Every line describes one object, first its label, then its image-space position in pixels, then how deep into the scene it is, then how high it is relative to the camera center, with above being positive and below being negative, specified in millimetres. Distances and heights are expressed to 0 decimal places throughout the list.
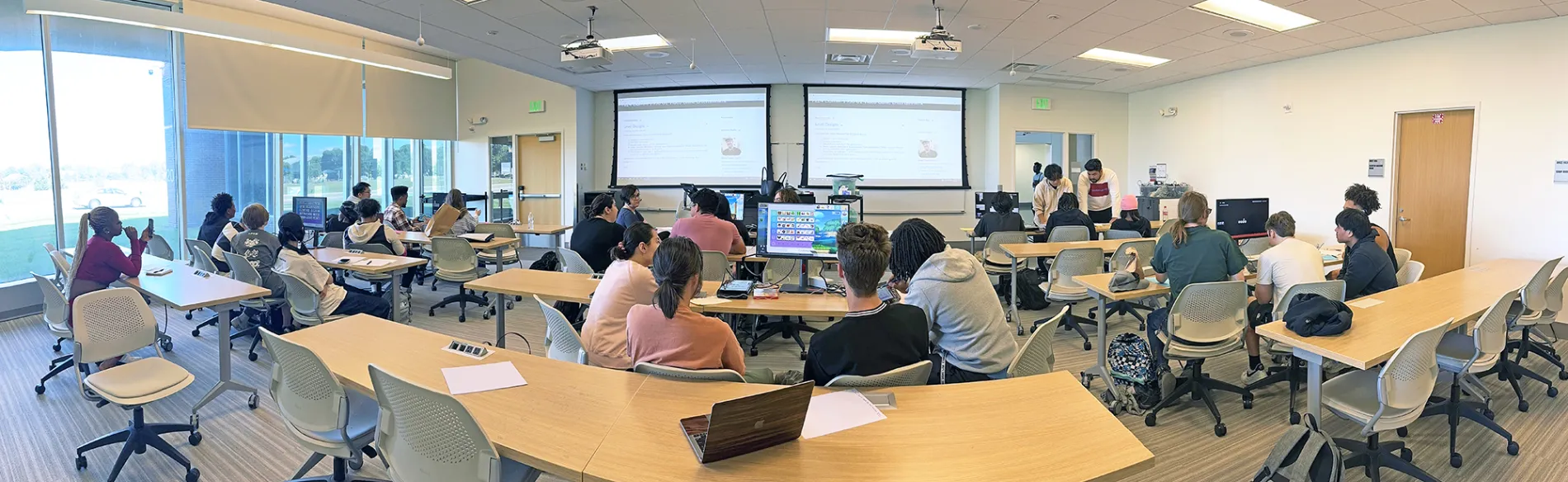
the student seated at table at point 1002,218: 6395 -180
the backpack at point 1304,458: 2281 -908
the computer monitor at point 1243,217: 6418 -145
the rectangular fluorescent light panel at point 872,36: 6816 +1709
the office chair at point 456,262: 5859 -601
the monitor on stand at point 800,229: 3779 -183
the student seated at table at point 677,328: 2172 -437
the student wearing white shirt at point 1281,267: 3521 -347
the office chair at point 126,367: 2770 -800
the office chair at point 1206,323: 3410 -638
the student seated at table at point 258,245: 4703 -372
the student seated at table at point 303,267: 4258 -477
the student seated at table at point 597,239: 4770 -307
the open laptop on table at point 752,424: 1437 -515
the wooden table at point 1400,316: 2588 -529
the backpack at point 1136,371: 3551 -927
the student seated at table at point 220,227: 5336 -295
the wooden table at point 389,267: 4836 -524
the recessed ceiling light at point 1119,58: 7672 +1712
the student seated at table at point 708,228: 4688 -222
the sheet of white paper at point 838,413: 1702 -581
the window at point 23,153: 5652 +342
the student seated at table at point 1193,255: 3713 -301
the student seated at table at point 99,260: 3748 -392
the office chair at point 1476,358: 2971 -738
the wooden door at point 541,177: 10711 +306
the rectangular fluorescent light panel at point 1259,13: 5695 +1700
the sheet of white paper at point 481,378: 2016 -579
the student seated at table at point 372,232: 5902 -342
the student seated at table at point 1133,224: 6824 -234
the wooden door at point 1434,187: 6395 +171
